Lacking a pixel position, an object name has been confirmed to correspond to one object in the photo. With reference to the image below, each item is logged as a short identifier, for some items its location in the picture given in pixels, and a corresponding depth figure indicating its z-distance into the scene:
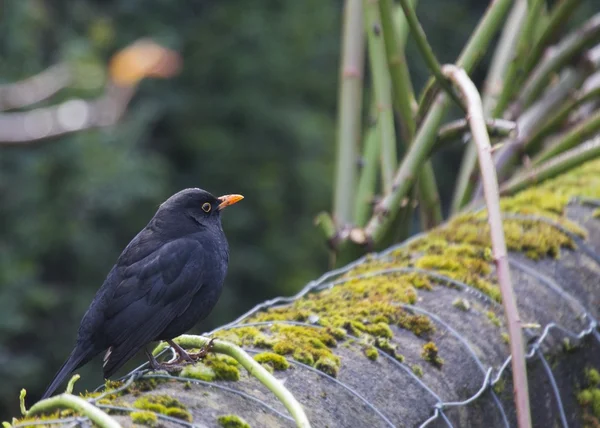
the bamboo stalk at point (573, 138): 8.41
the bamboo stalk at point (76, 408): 3.80
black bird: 5.67
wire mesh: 4.56
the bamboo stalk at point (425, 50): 6.74
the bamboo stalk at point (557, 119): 9.26
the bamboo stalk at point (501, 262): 4.53
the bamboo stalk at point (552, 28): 8.77
